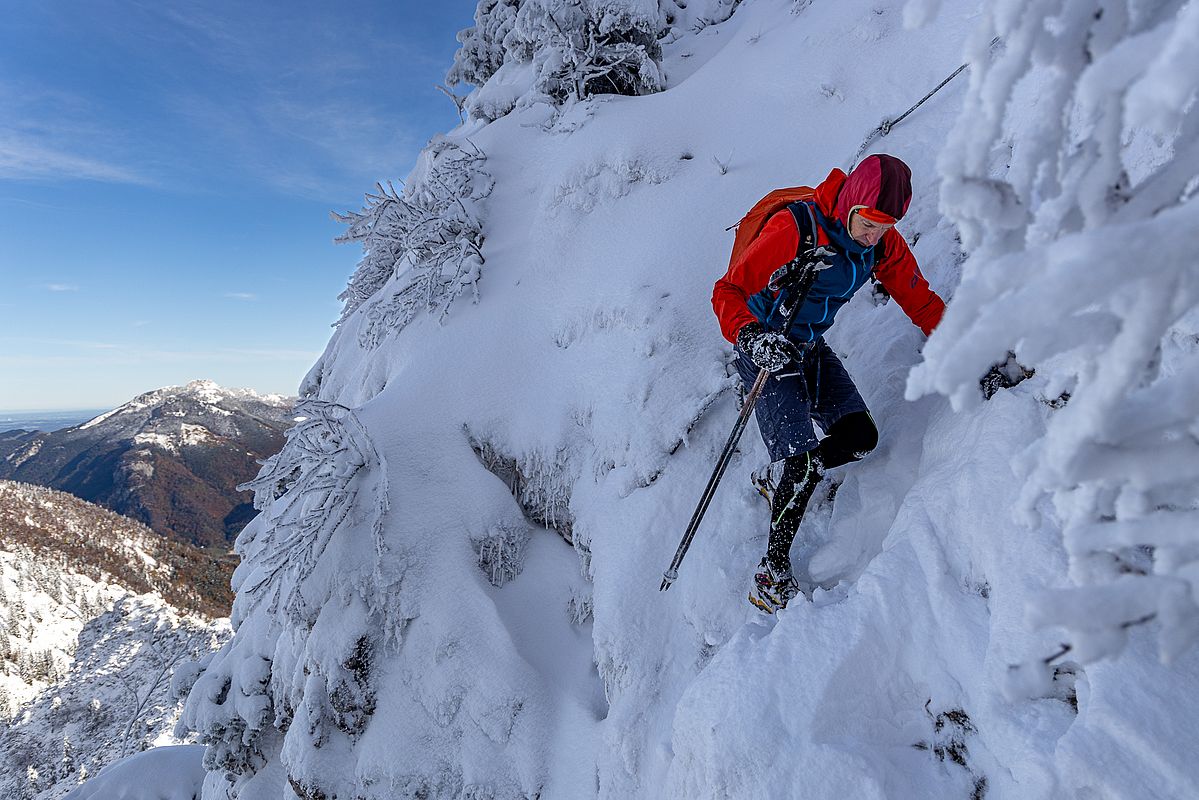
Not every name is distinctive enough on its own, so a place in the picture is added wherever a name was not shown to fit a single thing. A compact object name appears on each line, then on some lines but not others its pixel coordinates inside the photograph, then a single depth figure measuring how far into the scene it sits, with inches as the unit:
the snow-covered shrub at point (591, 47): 282.2
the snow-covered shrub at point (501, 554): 171.2
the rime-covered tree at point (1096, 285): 29.3
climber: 106.5
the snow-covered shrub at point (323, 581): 163.6
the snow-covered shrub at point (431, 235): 235.1
